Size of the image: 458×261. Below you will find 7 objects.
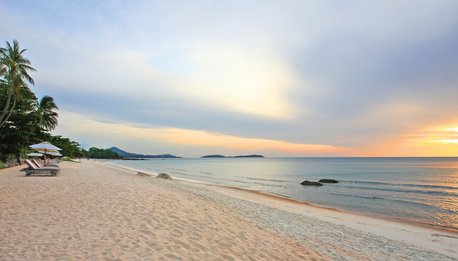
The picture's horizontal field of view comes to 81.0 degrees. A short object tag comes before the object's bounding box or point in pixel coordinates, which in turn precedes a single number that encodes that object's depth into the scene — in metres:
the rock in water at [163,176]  26.84
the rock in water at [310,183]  29.00
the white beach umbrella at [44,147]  23.70
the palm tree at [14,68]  22.50
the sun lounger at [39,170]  17.50
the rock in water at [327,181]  32.06
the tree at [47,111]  43.91
